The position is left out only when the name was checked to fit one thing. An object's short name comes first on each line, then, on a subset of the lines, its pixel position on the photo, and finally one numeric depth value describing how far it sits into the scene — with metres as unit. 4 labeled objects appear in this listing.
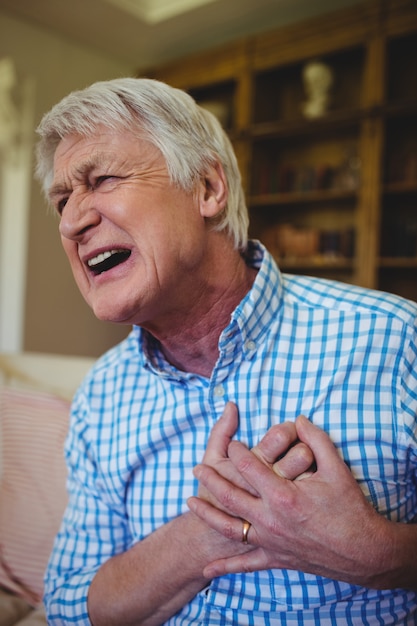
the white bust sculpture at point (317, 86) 3.80
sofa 1.41
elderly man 0.88
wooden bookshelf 3.49
